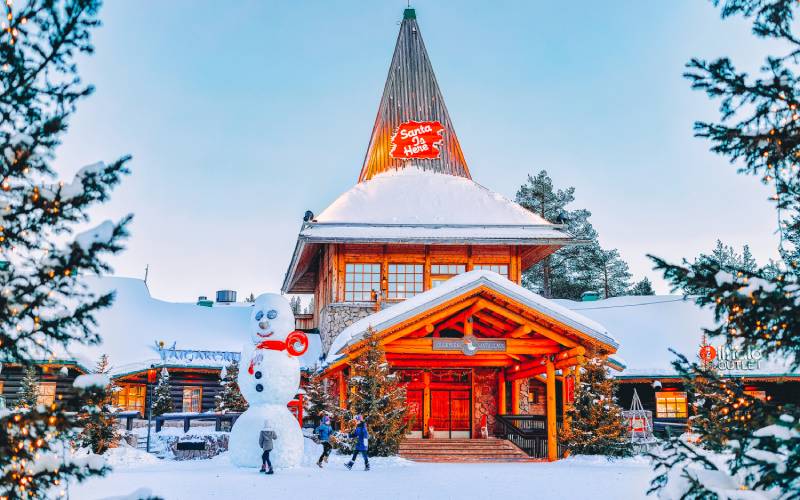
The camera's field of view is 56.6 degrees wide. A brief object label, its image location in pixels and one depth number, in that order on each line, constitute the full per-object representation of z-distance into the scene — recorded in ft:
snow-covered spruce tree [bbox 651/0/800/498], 16.89
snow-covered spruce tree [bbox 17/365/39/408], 76.48
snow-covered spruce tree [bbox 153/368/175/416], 85.25
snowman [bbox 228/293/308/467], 49.34
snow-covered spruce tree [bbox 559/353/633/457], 59.00
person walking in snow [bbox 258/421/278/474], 46.62
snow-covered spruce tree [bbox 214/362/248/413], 83.15
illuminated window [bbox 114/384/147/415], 92.38
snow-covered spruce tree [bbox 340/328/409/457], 55.93
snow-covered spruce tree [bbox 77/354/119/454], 59.31
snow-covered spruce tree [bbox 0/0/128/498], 16.76
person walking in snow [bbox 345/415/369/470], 49.52
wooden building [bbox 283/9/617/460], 58.29
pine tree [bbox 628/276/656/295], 164.70
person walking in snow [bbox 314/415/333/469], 52.70
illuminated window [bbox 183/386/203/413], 95.54
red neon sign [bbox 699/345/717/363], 76.74
